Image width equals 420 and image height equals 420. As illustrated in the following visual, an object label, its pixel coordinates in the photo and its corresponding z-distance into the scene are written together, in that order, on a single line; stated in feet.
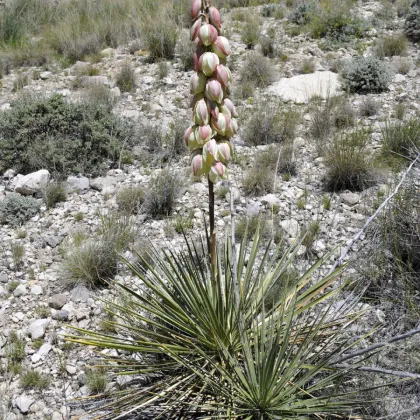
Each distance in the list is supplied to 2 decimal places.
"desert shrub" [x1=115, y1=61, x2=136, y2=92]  21.26
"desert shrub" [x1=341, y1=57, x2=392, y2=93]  19.33
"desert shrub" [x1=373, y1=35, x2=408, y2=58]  22.16
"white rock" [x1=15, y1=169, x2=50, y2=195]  14.88
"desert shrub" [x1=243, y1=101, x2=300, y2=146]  16.71
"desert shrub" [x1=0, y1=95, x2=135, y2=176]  15.79
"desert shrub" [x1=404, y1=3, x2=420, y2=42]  23.21
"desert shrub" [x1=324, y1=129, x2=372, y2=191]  13.89
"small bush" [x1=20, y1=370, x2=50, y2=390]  8.93
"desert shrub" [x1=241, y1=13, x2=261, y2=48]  24.32
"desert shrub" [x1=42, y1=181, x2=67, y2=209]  14.26
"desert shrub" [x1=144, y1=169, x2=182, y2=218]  13.78
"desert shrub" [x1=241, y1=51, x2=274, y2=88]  20.66
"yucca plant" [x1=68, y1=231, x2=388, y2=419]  6.28
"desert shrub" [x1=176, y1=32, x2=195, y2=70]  22.61
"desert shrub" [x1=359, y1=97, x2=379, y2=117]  17.76
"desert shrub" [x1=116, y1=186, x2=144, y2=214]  13.93
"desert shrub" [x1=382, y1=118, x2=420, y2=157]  14.64
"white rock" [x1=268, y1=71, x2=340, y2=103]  19.47
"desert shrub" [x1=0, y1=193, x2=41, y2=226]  13.60
